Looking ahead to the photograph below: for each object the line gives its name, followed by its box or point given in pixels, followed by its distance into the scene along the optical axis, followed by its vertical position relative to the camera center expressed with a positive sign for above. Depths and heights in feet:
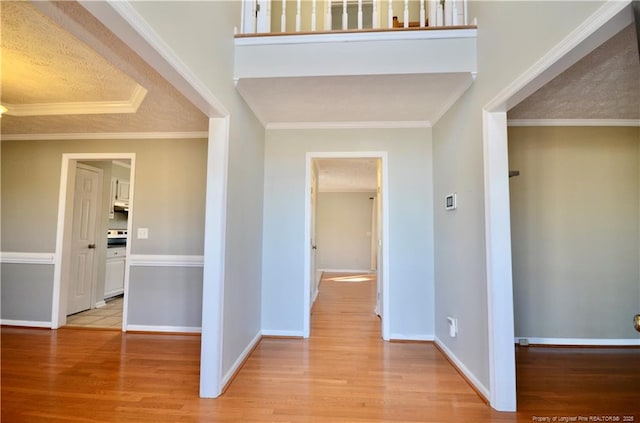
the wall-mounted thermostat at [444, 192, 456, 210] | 8.08 +0.91
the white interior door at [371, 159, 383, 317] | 10.54 -0.15
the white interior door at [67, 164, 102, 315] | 11.98 -0.40
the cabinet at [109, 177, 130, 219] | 14.60 +1.86
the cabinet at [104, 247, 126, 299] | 14.35 -2.18
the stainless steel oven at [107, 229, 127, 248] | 14.73 -0.40
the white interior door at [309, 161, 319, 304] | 14.67 -1.23
